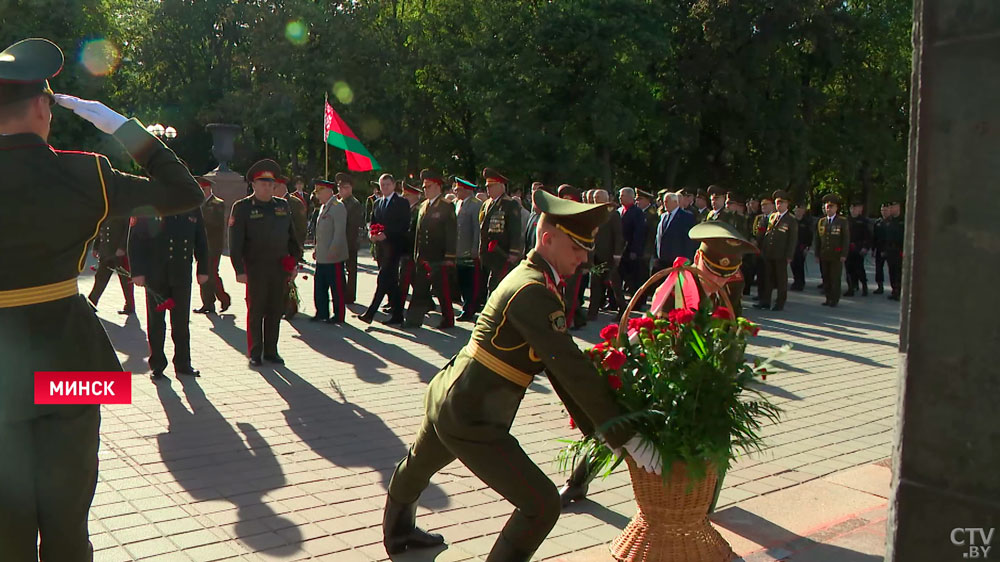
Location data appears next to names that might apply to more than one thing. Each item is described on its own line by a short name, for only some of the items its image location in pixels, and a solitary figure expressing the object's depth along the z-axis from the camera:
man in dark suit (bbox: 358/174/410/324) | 12.79
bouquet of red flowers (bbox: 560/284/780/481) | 3.60
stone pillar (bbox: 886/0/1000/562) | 1.93
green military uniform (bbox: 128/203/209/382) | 8.78
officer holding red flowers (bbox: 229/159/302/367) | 9.50
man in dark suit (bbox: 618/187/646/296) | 14.95
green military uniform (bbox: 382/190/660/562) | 3.64
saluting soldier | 2.96
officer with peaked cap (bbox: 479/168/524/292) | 12.07
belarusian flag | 15.98
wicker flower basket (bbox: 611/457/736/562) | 3.64
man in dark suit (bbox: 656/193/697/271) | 13.66
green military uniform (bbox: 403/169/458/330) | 12.17
